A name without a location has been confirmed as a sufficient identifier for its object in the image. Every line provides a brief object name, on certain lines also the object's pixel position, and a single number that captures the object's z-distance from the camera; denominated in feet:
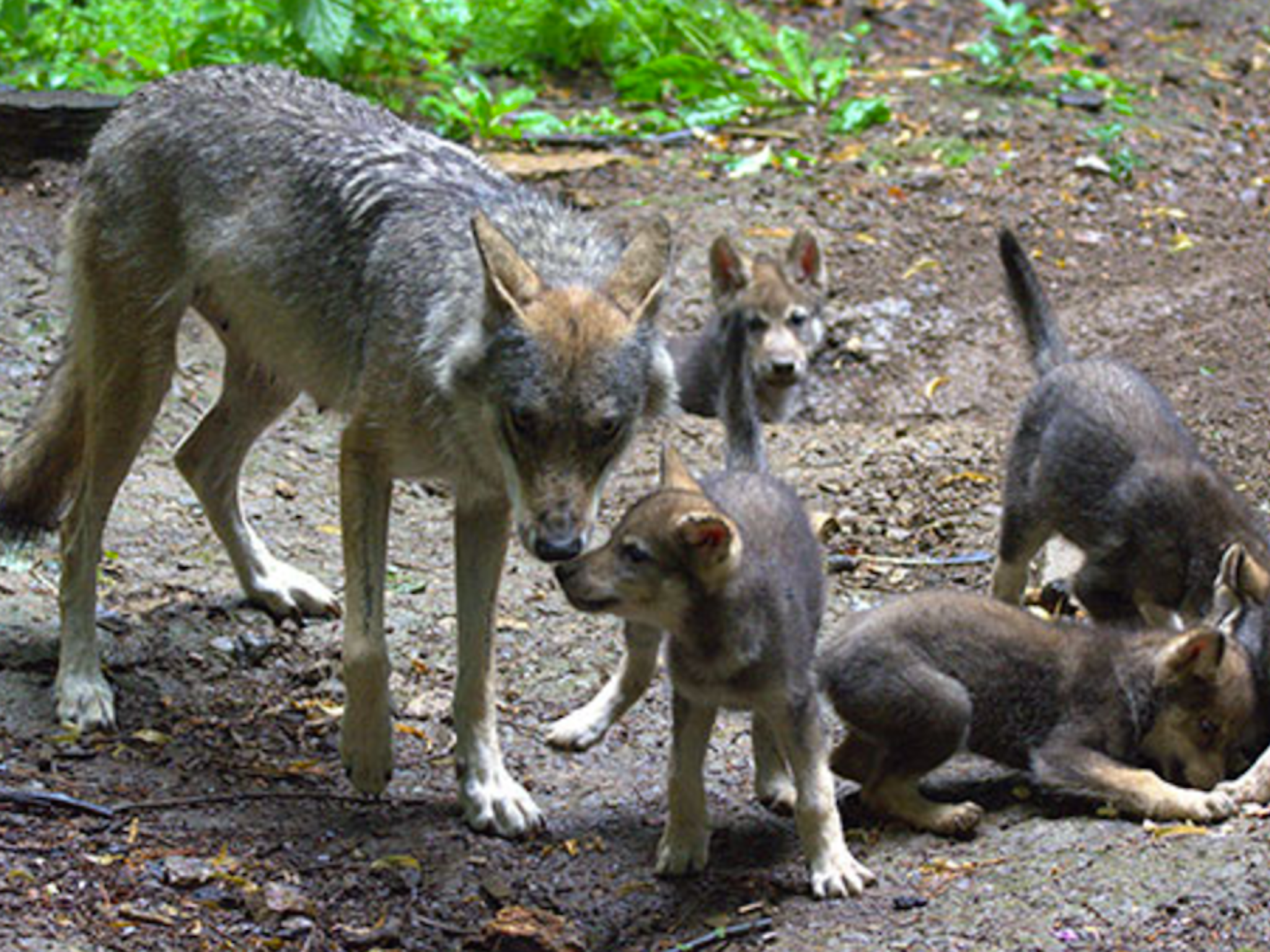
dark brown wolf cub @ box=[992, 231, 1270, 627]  45.50
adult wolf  35.99
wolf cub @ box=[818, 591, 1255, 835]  37.81
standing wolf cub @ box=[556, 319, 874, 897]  34.91
